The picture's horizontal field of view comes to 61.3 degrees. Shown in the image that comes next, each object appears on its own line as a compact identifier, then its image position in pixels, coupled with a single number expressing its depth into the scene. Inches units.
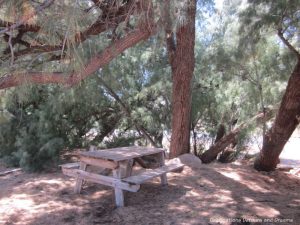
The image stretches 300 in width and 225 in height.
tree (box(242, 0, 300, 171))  128.3
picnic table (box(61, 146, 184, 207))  103.6
